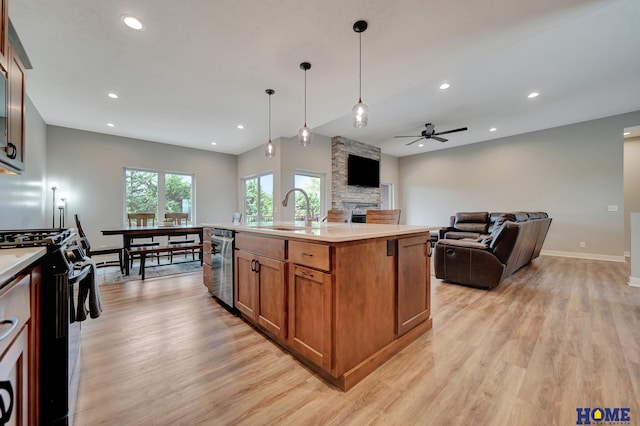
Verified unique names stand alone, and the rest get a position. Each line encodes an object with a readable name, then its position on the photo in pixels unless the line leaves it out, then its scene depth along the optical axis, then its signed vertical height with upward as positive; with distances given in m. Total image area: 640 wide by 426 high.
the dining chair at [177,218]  5.08 -0.06
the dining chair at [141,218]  4.52 -0.06
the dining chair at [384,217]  2.92 -0.03
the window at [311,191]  6.12 +0.60
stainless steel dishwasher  2.53 -0.54
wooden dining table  3.89 -0.28
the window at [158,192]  5.83 +0.56
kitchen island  1.49 -0.55
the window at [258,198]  6.28 +0.45
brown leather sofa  3.15 -0.55
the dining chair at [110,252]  4.18 -0.64
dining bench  3.79 -0.56
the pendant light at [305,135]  3.15 +1.00
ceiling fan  5.38 +1.77
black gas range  1.11 -0.51
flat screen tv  6.81 +1.20
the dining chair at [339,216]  3.65 -0.02
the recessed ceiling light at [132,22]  2.13 +1.67
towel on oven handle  1.37 -0.45
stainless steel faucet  2.63 -0.04
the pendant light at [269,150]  3.66 +0.95
